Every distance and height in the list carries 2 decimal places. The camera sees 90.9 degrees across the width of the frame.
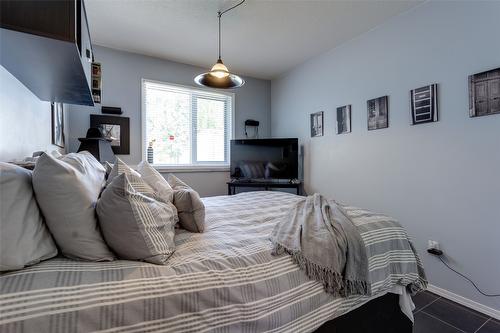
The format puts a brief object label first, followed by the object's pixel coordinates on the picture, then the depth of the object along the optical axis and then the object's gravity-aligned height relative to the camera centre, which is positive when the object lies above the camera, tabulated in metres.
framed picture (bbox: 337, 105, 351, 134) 3.14 +0.59
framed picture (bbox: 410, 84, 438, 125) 2.28 +0.57
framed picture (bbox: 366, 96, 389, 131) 2.70 +0.59
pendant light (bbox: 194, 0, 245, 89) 2.19 +0.83
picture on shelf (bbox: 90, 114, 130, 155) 3.24 +0.52
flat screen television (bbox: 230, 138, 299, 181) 3.83 +0.11
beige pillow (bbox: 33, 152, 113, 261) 0.82 -0.14
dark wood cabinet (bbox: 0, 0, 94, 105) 0.79 +0.46
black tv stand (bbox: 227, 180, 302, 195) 3.76 -0.29
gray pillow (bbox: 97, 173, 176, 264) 0.89 -0.21
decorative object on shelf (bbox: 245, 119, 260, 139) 4.38 +0.74
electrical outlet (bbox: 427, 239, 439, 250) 2.28 -0.76
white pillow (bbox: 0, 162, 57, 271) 0.70 -0.17
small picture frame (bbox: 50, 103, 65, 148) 2.08 +0.40
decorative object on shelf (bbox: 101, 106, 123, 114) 3.25 +0.77
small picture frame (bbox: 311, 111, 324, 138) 3.56 +0.61
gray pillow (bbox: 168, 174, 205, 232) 1.37 -0.25
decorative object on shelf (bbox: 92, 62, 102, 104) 2.00 +0.72
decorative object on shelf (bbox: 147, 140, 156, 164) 3.59 +0.22
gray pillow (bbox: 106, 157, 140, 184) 1.23 -0.01
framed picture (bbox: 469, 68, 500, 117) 1.90 +0.56
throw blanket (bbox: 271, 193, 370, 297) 1.10 -0.40
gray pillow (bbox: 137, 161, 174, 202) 1.42 -0.09
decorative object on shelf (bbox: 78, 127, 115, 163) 2.43 +0.21
